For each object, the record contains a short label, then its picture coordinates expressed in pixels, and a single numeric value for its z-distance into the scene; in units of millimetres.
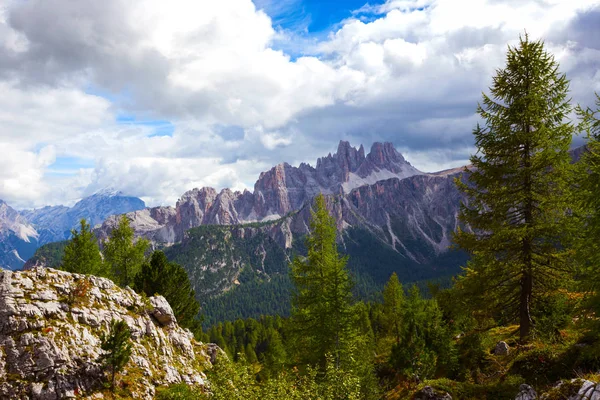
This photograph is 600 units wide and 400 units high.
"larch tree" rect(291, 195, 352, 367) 28797
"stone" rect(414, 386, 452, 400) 18969
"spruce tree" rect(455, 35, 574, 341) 19500
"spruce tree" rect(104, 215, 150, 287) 52281
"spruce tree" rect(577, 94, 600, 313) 13609
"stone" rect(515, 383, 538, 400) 14406
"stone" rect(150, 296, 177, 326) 36416
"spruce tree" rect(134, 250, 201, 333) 44188
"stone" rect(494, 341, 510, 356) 22719
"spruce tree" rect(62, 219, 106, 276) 47562
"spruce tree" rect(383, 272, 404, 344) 63103
